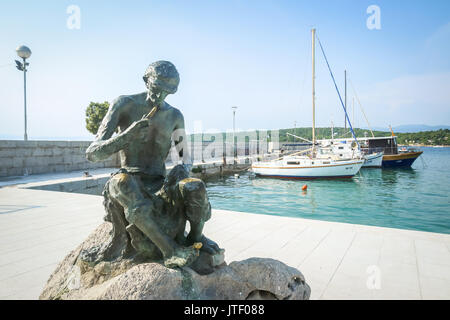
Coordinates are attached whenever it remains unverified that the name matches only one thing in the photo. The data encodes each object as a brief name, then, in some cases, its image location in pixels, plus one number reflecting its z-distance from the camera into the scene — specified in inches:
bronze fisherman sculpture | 75.5
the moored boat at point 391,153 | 1045.8
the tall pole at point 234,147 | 1141.1
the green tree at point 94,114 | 1053.8
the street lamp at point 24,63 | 462.3
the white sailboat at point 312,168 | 716.7
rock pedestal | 68.0
